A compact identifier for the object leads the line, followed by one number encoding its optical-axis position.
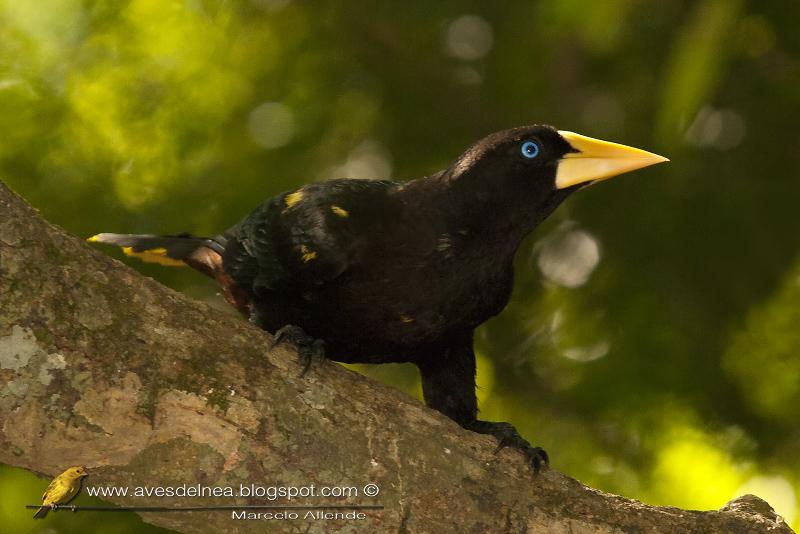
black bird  7.33
